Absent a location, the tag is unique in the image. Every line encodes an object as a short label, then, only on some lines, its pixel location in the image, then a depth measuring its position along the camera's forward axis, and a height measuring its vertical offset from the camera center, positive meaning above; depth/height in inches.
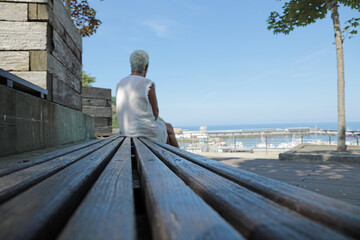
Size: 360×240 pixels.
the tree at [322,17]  244.1 +128.2
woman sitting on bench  136.2 +12.2
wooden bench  15.8 -7.5
